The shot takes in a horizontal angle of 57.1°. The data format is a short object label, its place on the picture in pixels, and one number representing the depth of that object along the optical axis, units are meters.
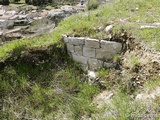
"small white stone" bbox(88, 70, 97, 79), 2.50
